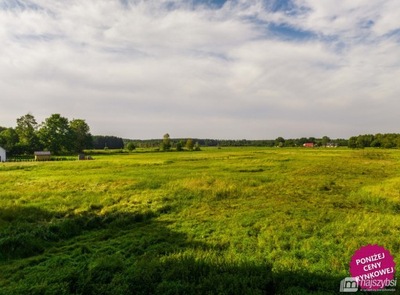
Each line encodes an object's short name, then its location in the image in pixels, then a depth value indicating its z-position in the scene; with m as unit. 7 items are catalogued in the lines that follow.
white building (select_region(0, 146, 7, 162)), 69.39
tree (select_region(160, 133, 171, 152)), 134.75
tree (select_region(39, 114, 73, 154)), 91.38
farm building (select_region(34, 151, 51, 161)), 69.50
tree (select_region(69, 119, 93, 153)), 107.12
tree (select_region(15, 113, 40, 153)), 87.96
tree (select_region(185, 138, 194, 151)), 141.88
